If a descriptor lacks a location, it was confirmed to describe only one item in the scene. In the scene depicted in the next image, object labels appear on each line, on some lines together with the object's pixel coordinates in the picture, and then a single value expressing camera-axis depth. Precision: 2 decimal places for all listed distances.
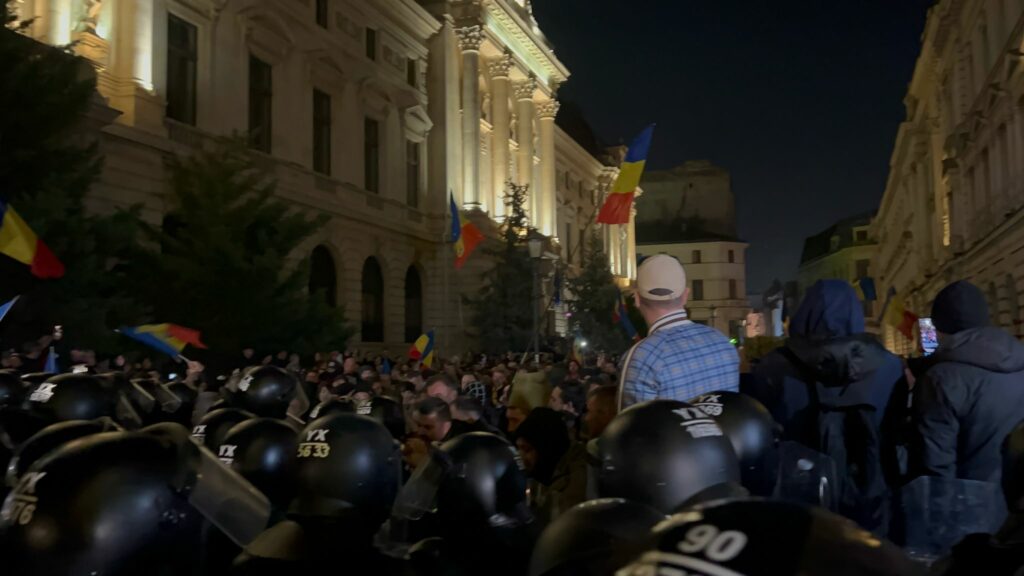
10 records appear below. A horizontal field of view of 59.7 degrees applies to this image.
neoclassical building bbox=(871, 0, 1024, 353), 27.25
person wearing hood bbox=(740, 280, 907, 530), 4.60
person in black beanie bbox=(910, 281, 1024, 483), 4.38
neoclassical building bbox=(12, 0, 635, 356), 20.17
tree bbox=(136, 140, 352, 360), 18.27
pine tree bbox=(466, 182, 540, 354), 34.88
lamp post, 21.89
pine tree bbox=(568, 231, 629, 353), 43.78
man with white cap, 4.15
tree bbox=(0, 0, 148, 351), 14.02
